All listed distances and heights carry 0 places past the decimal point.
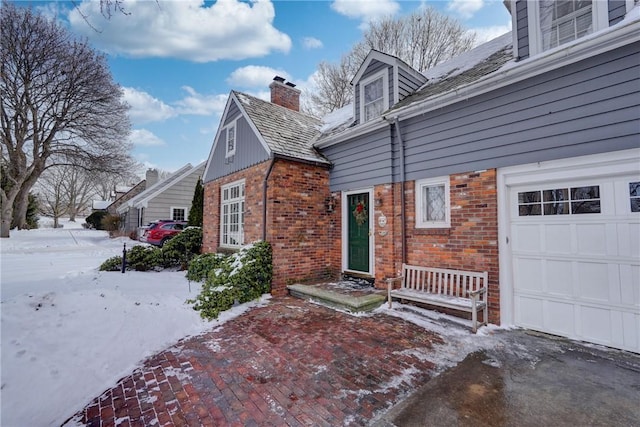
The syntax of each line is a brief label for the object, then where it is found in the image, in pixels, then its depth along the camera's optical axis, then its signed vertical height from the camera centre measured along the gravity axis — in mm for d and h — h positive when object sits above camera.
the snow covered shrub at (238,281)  5414 -1182
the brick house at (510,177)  3684 +863
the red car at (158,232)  15273 -319
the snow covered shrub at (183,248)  9836 -774
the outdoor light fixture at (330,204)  7785 +602
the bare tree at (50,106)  14945 +7266
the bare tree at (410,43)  15031 +10163
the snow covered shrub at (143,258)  8992 -1031
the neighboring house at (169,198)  18859 +1934
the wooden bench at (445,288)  4477 -1145
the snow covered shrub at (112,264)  8500 -1157
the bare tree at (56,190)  36875 +5130
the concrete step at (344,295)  5343 -1411
